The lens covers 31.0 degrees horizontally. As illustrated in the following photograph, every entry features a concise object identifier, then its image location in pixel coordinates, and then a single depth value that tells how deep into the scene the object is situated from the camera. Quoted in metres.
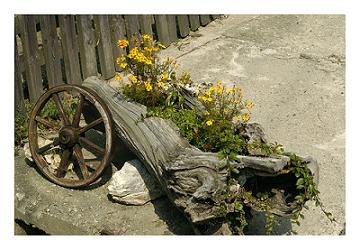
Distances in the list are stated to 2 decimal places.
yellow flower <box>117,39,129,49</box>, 6.52
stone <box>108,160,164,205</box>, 6.27
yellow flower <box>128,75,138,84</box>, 6.54
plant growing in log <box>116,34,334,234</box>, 5.36
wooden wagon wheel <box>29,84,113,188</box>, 6.37
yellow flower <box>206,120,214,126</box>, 5.83
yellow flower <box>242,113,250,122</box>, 5.89
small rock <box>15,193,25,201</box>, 6.58
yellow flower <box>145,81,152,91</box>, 6.32
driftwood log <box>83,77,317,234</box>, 5.31
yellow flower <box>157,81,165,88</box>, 6.32
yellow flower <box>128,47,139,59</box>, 6.42
